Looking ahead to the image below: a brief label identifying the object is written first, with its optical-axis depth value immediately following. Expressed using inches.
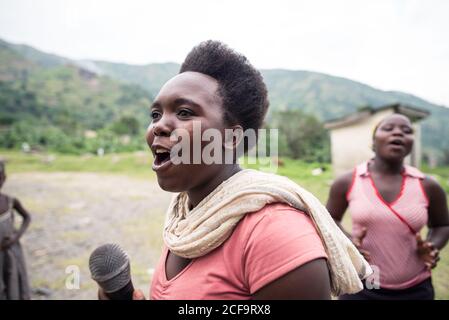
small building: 384.2
